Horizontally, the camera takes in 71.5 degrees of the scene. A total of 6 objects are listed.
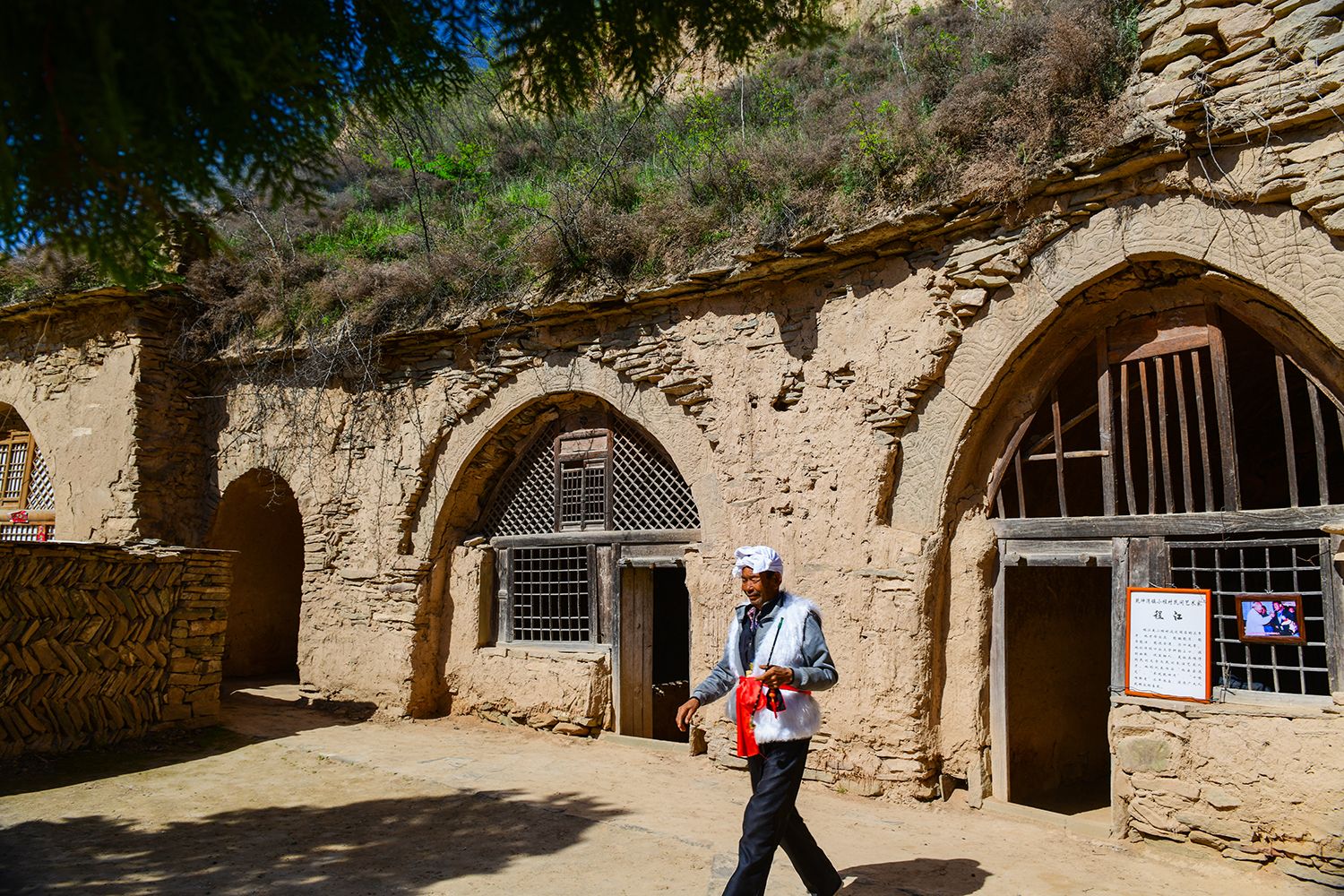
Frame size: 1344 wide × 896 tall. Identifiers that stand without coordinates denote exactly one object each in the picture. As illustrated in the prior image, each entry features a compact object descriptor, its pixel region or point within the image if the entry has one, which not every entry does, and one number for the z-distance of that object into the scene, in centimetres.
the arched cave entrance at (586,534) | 855
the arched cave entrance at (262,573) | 1128
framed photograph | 518
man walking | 384
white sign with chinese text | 540
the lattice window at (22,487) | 1132
